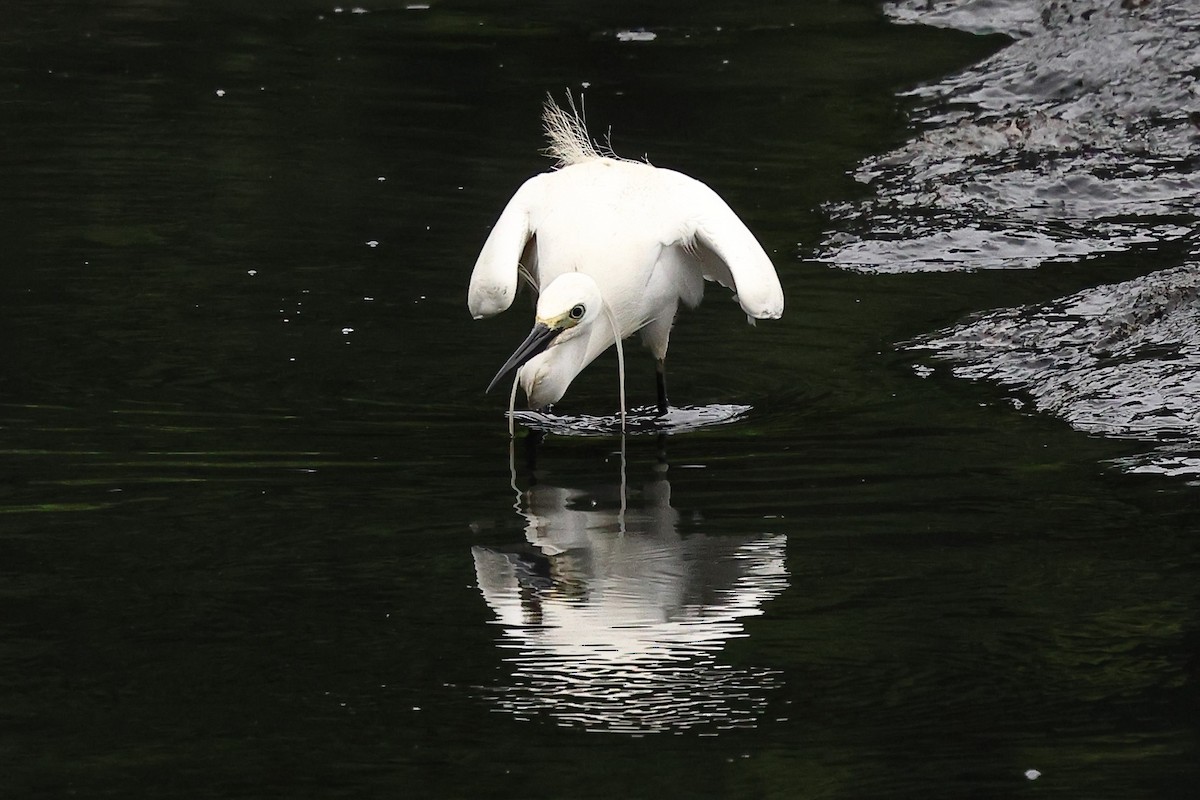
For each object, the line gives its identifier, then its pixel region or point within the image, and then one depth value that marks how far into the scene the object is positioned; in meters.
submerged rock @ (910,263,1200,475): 13.37
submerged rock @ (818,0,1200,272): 18.53
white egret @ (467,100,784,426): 13.20
